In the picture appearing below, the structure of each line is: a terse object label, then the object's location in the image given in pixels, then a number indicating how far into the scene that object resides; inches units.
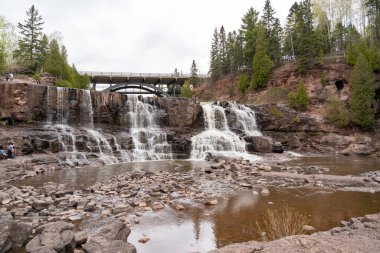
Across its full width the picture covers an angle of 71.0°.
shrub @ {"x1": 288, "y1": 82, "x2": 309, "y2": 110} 1657.2
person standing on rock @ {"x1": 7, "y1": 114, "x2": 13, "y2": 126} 1078.0
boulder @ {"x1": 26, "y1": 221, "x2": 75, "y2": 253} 242.3
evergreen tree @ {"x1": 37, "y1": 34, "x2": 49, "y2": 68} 1923.0
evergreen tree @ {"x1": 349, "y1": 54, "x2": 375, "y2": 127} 1460.4
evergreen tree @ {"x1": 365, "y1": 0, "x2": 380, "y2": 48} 1814.3
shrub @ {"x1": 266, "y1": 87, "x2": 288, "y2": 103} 1845.5
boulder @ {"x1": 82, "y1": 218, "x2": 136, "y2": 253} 248.8
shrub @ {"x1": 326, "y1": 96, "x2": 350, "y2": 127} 1493.6
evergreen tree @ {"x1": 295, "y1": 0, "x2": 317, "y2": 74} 1856.5
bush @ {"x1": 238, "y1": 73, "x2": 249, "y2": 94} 2112.5
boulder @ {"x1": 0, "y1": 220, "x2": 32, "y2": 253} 257.1
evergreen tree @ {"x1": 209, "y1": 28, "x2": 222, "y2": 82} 2554.1
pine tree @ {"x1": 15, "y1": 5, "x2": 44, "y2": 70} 1867.6
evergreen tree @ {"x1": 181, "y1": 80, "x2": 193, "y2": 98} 2375.7
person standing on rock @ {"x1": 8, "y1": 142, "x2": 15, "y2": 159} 861.2
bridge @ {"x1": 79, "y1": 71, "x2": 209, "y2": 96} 2659.0
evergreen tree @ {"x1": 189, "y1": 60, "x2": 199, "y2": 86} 2763.3
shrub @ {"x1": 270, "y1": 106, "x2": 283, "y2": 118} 1572.3
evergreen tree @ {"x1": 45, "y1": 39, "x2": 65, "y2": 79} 1772.9
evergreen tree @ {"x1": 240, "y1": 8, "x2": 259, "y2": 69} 2177.7
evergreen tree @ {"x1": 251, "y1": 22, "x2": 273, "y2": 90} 1987.0
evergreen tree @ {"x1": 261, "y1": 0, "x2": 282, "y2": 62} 2114.9
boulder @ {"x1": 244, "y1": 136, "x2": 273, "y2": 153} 1245.1
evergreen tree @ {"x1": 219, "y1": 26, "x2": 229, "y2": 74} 2597.4
